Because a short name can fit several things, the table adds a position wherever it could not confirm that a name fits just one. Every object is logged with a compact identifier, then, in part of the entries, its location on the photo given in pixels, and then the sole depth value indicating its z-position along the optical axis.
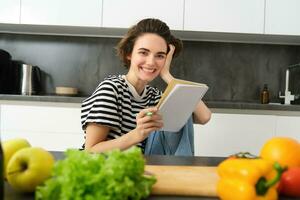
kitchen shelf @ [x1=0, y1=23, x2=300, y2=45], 2.47
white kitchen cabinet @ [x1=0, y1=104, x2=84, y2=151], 2.12
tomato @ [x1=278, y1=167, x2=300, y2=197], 0.64
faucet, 2.45
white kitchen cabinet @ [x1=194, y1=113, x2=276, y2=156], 2.10
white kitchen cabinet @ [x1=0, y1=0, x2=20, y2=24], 2.38
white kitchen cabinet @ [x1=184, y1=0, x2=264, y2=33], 2.35
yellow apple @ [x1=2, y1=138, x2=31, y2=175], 0.61
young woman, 1.17
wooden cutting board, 0.65
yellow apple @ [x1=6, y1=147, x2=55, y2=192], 0.56
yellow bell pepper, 0.54
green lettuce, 0.47
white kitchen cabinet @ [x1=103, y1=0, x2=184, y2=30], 2.36
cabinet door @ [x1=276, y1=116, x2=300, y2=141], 2.10
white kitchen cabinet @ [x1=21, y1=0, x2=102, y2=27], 2.37
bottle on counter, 2.56
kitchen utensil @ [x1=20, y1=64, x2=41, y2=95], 2.53
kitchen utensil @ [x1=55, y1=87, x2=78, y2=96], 2.57
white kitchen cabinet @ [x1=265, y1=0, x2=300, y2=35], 2.35
